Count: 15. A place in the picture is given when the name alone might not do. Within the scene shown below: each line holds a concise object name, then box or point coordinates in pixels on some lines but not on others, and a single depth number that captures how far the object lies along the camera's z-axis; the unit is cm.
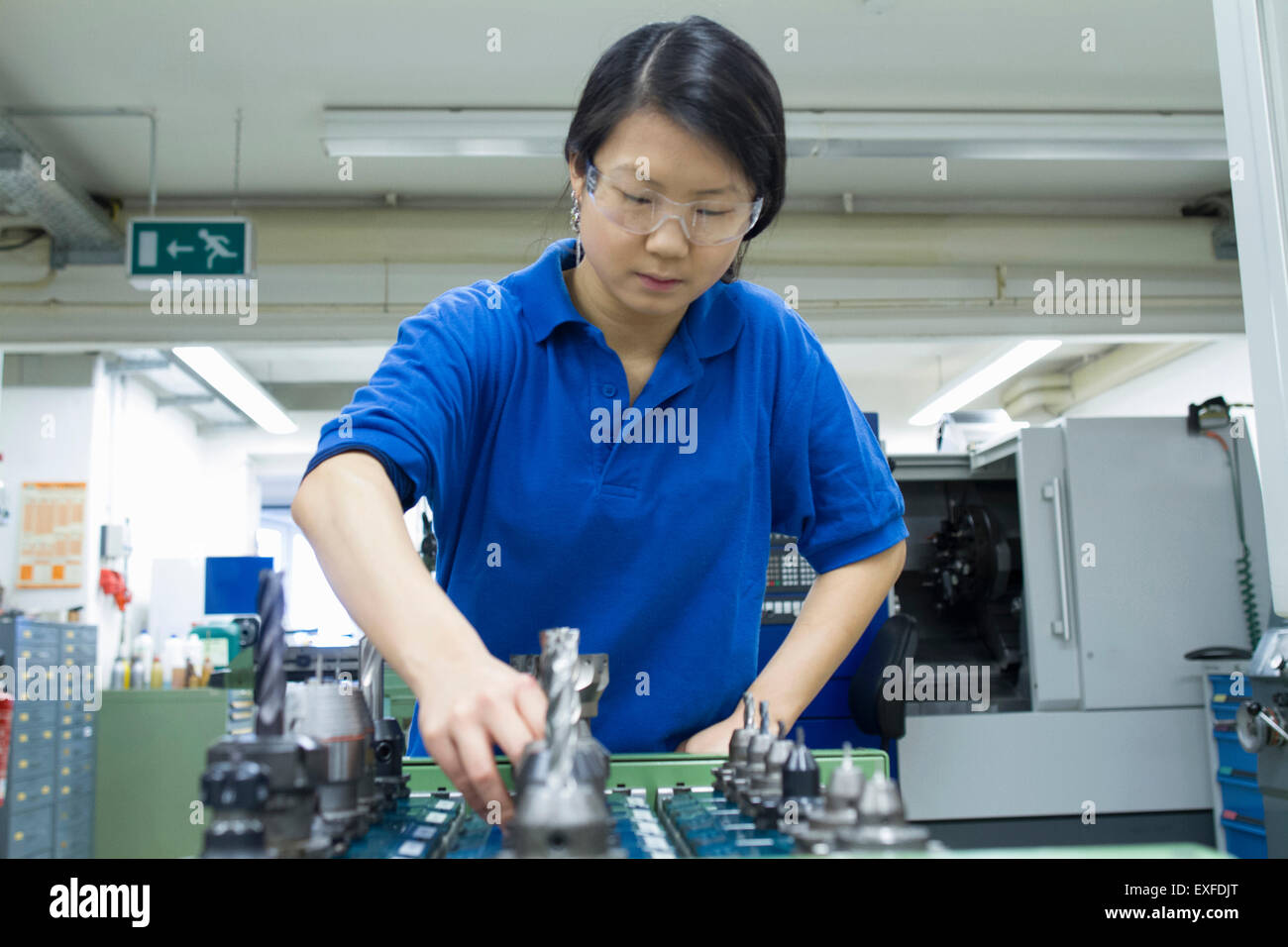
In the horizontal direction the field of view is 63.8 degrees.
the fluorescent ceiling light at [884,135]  465
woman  104
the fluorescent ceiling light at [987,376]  705
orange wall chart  671
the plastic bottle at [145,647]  708
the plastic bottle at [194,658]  651
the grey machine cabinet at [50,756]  454
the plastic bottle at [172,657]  670
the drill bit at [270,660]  57
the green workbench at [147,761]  533
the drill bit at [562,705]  54
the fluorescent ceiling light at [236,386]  674
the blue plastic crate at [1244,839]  324
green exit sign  468
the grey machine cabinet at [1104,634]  349
